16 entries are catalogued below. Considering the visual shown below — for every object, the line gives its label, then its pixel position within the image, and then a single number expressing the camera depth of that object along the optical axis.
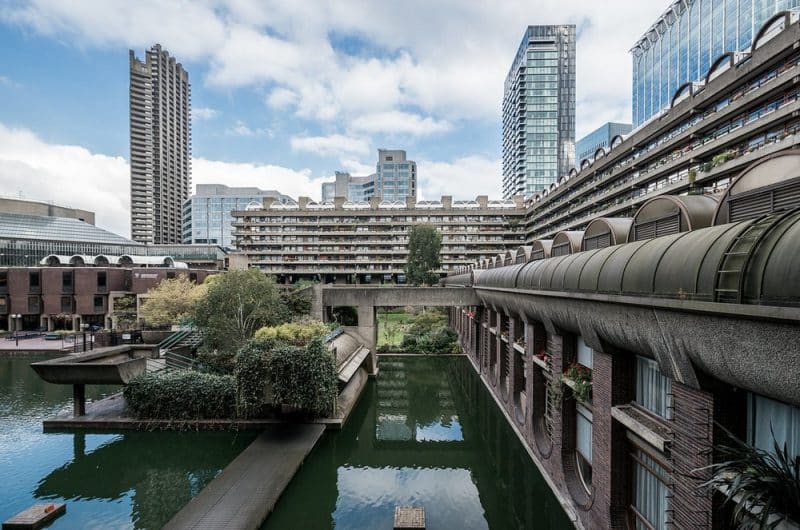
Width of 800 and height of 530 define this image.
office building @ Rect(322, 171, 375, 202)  163.88
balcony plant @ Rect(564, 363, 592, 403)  10.77
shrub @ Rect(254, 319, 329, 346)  19.09
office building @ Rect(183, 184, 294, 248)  144.38
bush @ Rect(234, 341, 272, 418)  17.47
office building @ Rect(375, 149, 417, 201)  151.38
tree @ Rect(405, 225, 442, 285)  65.44
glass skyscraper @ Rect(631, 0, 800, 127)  81.19
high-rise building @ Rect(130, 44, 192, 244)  132.75
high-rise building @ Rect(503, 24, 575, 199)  127.19
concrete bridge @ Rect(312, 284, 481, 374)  28.67
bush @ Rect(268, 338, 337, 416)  17.31
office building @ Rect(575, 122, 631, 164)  142.12
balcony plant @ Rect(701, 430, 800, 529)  4.36
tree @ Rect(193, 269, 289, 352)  25.59
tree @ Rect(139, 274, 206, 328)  36.81
